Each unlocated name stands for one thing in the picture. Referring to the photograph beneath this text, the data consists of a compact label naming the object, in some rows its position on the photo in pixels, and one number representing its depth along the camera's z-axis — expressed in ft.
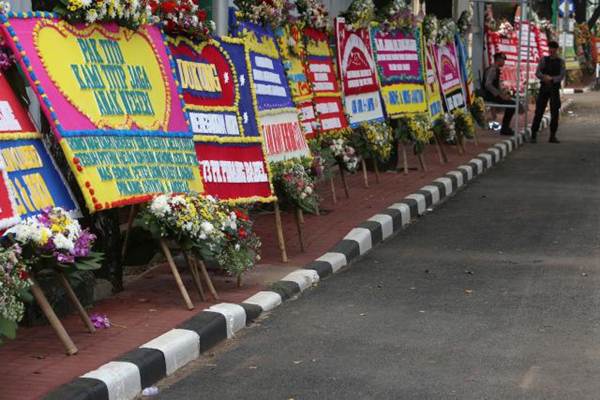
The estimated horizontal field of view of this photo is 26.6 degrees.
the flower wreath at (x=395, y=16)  50.29
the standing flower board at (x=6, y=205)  19.49
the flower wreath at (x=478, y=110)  65.67
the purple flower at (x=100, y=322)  22.75
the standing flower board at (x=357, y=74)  44.47
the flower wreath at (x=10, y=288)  17.69
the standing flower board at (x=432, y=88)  54.65
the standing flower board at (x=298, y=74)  35.40
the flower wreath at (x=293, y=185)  31.14
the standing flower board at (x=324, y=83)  40.52
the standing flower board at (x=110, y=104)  22.00
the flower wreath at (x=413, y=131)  50.16
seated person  71.31
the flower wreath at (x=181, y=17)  26.48
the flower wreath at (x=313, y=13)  39.86
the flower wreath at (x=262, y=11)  32.24
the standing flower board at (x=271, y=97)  31.32
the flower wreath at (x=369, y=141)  44.75
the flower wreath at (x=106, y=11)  22.99
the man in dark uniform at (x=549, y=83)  73.05
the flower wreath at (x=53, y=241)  19.58
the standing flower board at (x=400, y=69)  49.39
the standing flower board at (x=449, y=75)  57.98
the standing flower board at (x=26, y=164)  20.44
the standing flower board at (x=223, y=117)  27.45
